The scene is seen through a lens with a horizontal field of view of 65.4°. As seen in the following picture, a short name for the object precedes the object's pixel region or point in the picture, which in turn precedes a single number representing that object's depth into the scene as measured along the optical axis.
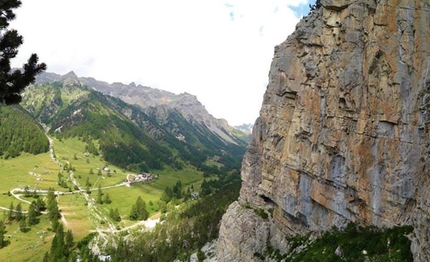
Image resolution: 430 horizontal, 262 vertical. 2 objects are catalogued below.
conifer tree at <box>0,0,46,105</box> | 21.36
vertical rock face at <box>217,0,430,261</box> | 44.28
